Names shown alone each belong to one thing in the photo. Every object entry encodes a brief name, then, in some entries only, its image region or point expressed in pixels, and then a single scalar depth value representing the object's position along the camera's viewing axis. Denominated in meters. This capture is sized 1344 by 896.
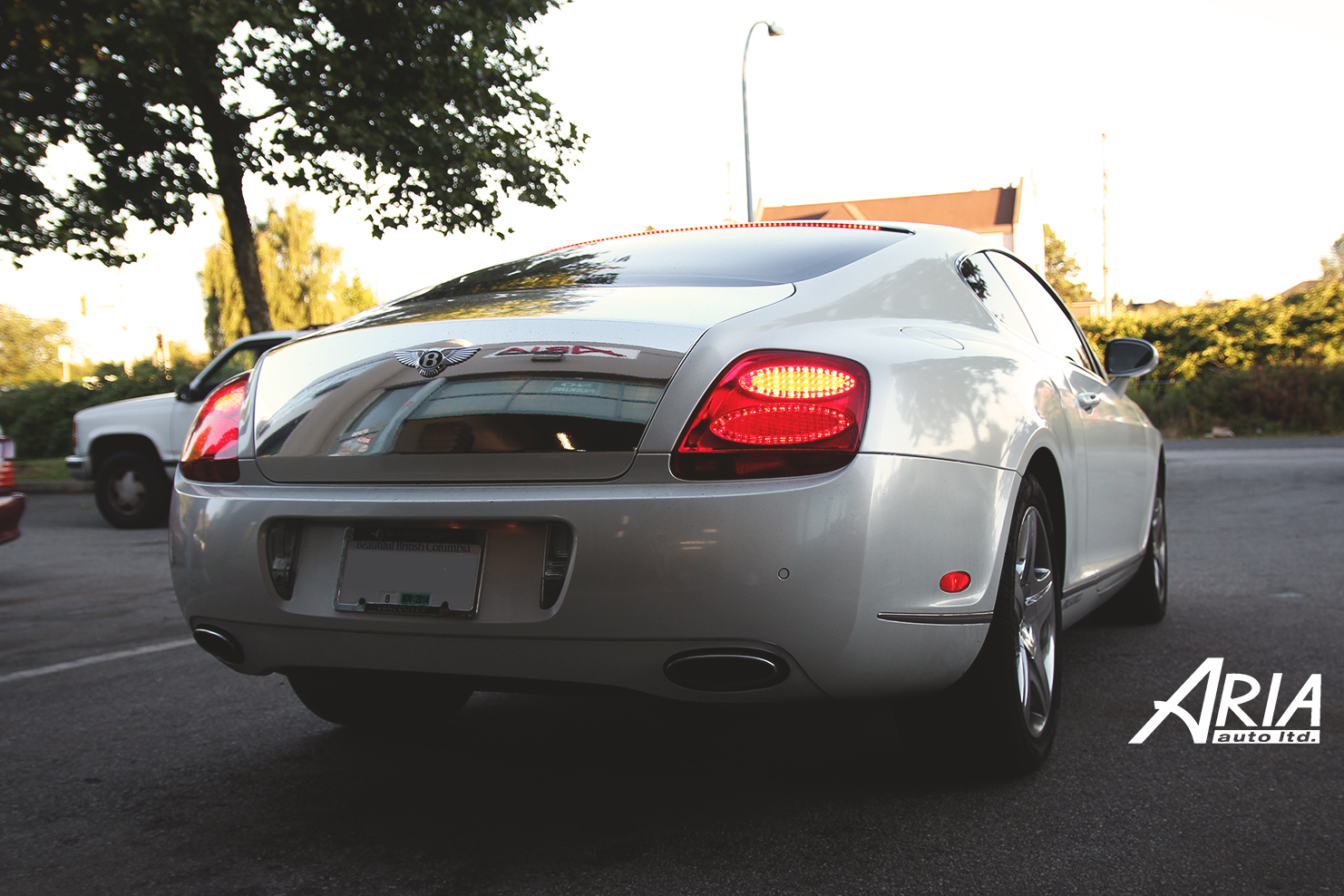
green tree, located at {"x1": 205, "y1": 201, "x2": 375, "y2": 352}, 50.78
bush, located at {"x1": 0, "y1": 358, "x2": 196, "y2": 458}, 20.72
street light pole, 23.55
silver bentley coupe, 2.29
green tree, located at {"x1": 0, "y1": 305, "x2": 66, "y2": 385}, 74.31
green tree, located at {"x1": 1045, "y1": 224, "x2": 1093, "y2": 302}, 97.88
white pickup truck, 10.72
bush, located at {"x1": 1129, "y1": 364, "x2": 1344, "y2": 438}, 21.58
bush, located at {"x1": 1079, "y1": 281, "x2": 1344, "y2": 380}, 24.14
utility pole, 46.37
